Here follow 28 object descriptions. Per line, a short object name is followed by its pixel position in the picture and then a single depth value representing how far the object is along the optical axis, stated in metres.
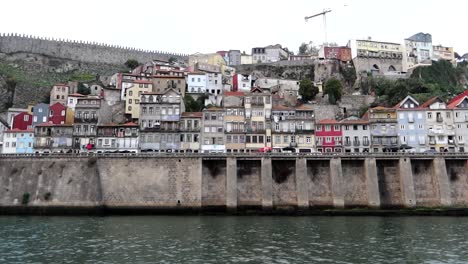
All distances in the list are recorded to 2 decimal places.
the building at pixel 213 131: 58.97
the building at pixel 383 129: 59.66
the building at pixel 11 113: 72.62
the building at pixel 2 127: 67.56
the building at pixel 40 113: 68.19
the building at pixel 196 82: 81.44
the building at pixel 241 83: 87.12
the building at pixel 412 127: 59.56
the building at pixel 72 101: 70.38
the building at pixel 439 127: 59.06
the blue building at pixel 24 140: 63.12
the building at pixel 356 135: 59.97
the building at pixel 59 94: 75.38
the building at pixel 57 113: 67.38
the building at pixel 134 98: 70.38
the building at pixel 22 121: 67.81
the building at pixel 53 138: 60.59
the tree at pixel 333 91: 80.69
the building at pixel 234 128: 59.00
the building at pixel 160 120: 59.34
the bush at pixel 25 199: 47.12
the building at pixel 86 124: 60.47
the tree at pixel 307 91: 82.19
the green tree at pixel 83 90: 83.88
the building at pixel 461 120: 59.09
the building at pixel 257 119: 59.22
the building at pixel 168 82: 76.50
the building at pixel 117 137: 59.84
